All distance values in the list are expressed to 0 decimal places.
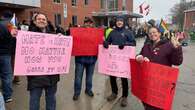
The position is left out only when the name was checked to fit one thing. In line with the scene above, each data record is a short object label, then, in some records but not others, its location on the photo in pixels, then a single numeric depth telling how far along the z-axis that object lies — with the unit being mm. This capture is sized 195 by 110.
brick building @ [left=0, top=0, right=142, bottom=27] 13971
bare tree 40560
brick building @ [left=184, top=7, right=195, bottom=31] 36595
